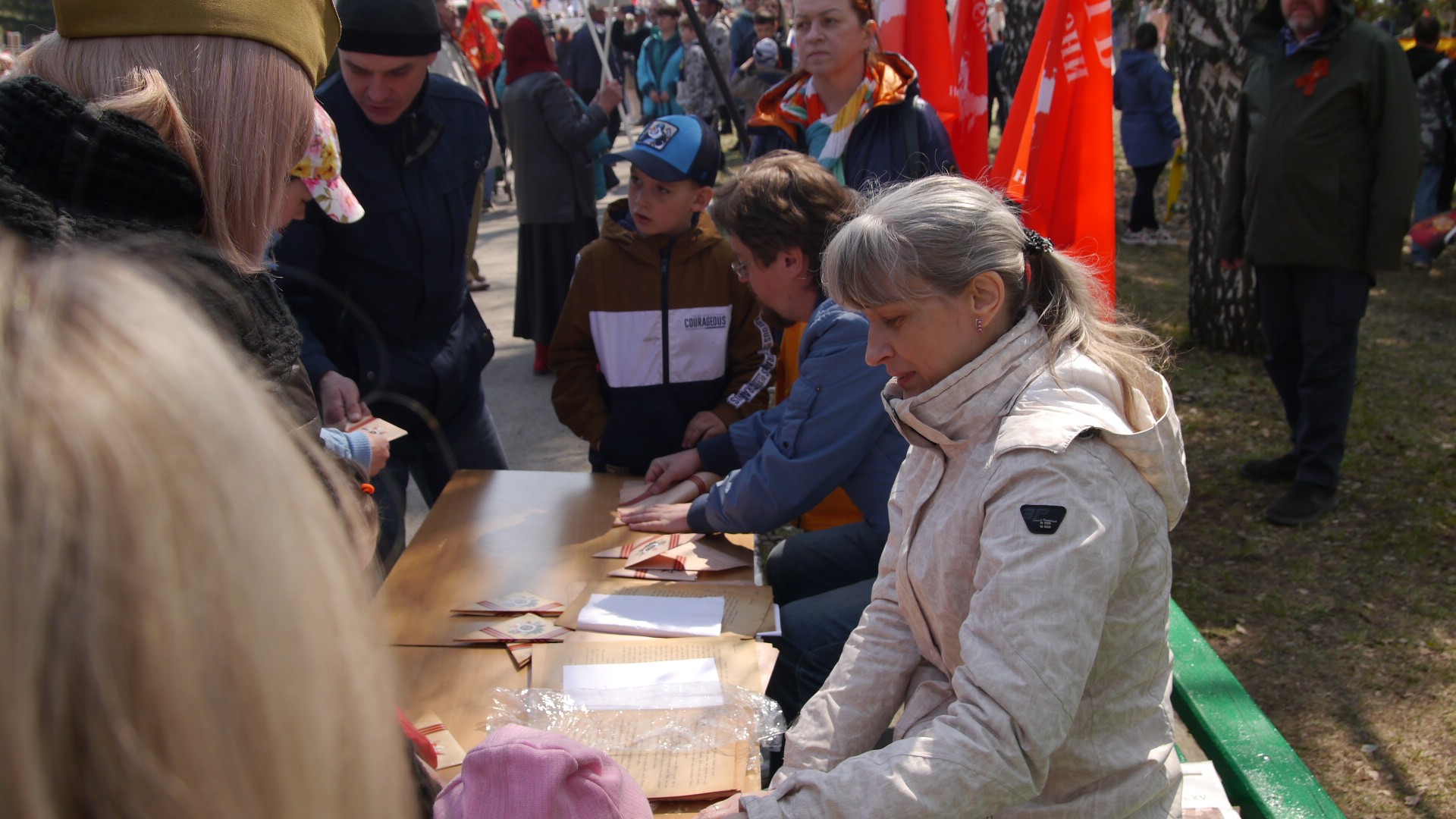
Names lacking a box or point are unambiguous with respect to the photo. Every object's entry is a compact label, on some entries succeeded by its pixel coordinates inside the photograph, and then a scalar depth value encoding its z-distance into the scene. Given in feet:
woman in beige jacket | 4.66
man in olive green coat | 13.28
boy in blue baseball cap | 10.30
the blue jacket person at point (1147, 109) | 31.07
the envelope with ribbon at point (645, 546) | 8.19
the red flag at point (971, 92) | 14.46
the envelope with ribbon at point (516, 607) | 7.27
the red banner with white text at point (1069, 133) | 10.78
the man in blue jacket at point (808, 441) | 8.00
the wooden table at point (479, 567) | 6.42
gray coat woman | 19.27
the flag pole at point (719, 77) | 14.23
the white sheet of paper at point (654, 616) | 7.01
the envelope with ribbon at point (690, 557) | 8.04
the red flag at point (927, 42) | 13.70
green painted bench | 7.22
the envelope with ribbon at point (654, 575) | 7.88
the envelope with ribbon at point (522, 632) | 6.91
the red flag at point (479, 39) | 30.12
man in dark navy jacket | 8.72
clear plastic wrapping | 5.82
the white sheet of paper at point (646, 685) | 6.17
